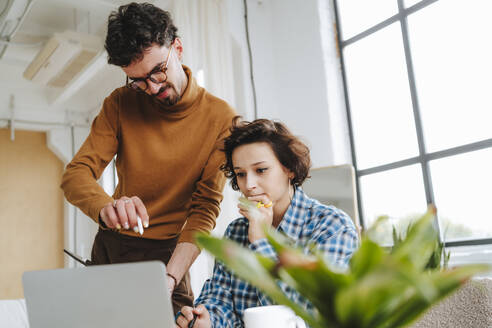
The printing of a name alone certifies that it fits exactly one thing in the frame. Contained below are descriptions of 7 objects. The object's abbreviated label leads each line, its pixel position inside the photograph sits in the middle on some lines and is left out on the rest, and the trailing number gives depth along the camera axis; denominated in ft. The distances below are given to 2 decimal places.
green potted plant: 0.98
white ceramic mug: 1.96
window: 8.12
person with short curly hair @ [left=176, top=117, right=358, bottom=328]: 3.49
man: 4.56
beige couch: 2.47
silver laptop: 1.97
